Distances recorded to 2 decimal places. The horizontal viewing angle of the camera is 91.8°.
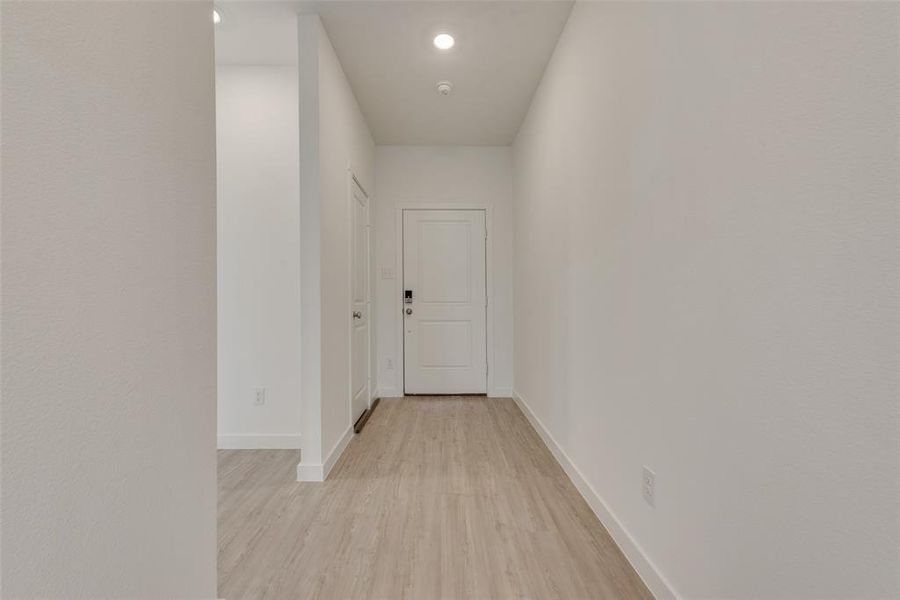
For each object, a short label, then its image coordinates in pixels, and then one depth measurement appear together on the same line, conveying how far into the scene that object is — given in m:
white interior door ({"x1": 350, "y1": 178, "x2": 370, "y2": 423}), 3.38
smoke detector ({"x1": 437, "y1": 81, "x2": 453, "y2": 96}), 3.25
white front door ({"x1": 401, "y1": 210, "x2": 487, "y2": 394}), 4.61
